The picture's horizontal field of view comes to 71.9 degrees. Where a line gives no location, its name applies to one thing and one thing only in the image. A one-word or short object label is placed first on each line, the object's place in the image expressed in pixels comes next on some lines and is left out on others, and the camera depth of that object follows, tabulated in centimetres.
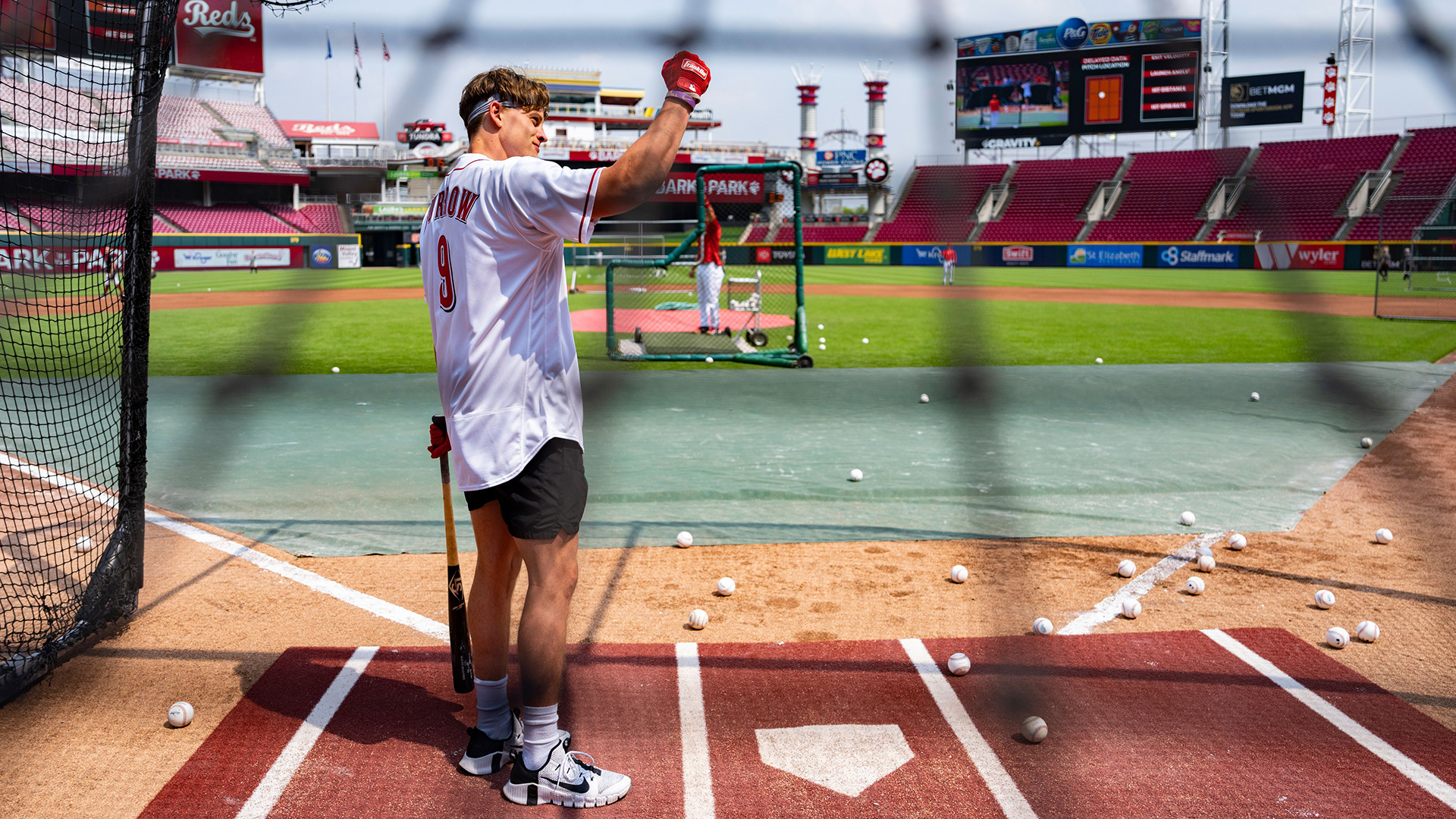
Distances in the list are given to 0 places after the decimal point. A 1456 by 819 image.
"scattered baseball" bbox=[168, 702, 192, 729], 306
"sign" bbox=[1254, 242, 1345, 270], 3209
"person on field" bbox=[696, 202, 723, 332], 1235
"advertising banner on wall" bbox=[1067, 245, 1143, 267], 3800
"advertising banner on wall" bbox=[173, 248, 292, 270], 3859
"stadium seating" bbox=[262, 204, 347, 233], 3982
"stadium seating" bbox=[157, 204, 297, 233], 3944
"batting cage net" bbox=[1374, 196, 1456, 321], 1972
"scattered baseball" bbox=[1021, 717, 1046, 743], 293
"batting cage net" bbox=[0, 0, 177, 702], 361
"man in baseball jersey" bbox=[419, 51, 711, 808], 254
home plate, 277
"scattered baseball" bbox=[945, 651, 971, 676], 339
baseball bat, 315
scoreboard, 2872
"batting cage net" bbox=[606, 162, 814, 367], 1142
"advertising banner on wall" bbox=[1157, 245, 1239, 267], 3541
